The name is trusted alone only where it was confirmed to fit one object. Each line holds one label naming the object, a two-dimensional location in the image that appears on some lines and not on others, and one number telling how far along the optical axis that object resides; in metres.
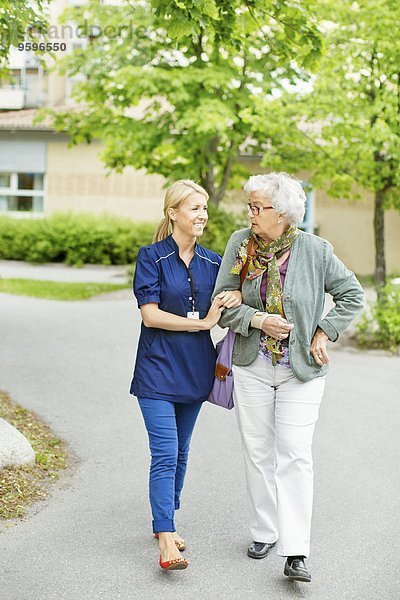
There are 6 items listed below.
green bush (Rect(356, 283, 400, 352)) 11.99
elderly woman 4.50
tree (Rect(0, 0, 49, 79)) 7.45
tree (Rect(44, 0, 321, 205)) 16.42
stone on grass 6.12
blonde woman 4.61
